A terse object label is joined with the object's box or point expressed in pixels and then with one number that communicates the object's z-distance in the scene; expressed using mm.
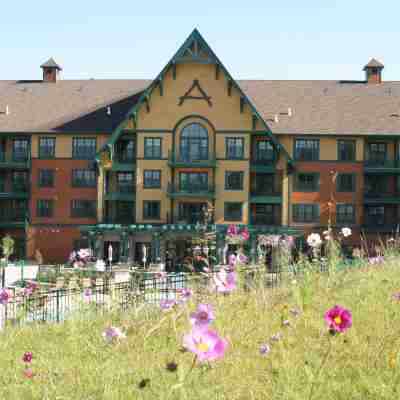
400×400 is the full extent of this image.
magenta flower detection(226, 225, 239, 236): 8086
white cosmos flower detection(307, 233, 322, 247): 7977
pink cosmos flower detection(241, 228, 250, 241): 8294
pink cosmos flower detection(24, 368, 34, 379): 4691
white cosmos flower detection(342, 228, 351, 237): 9195
